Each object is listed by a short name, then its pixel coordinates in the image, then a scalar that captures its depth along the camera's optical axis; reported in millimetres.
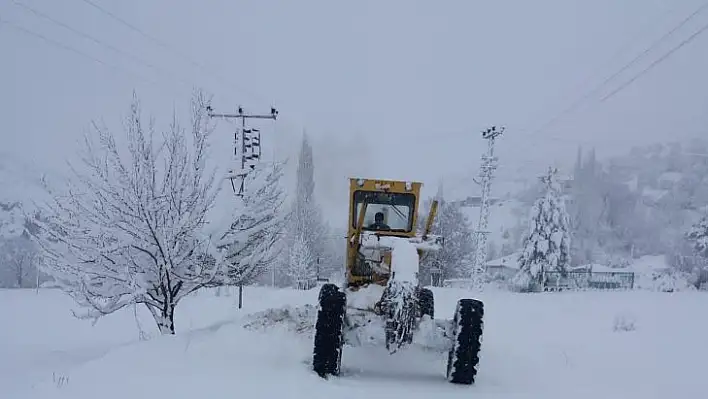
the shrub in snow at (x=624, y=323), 13336
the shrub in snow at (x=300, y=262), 49625
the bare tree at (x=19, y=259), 54359
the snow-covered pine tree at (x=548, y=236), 42750
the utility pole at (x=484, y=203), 30234
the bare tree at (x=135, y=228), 11969
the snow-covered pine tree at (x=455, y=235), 45950
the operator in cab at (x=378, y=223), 10375
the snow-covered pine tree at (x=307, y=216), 51875
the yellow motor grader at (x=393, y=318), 7578
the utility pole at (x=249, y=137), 24297
